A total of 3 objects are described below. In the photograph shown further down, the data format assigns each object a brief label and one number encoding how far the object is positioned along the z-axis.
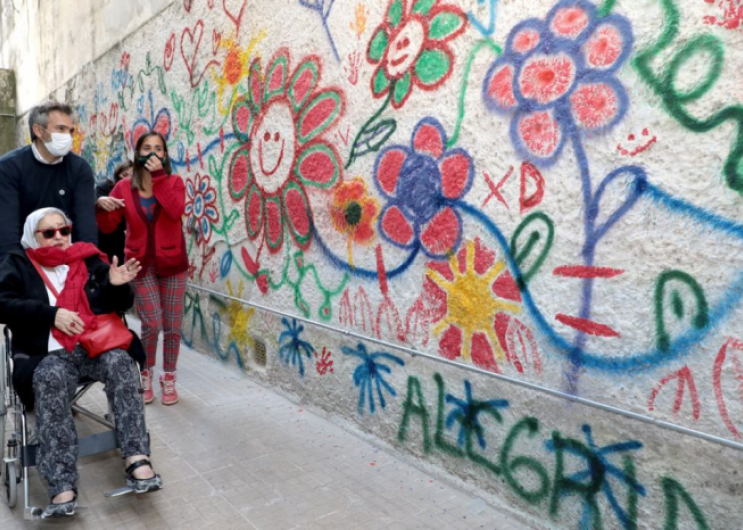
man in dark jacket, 3.24
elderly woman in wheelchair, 2.61
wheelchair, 2.63
